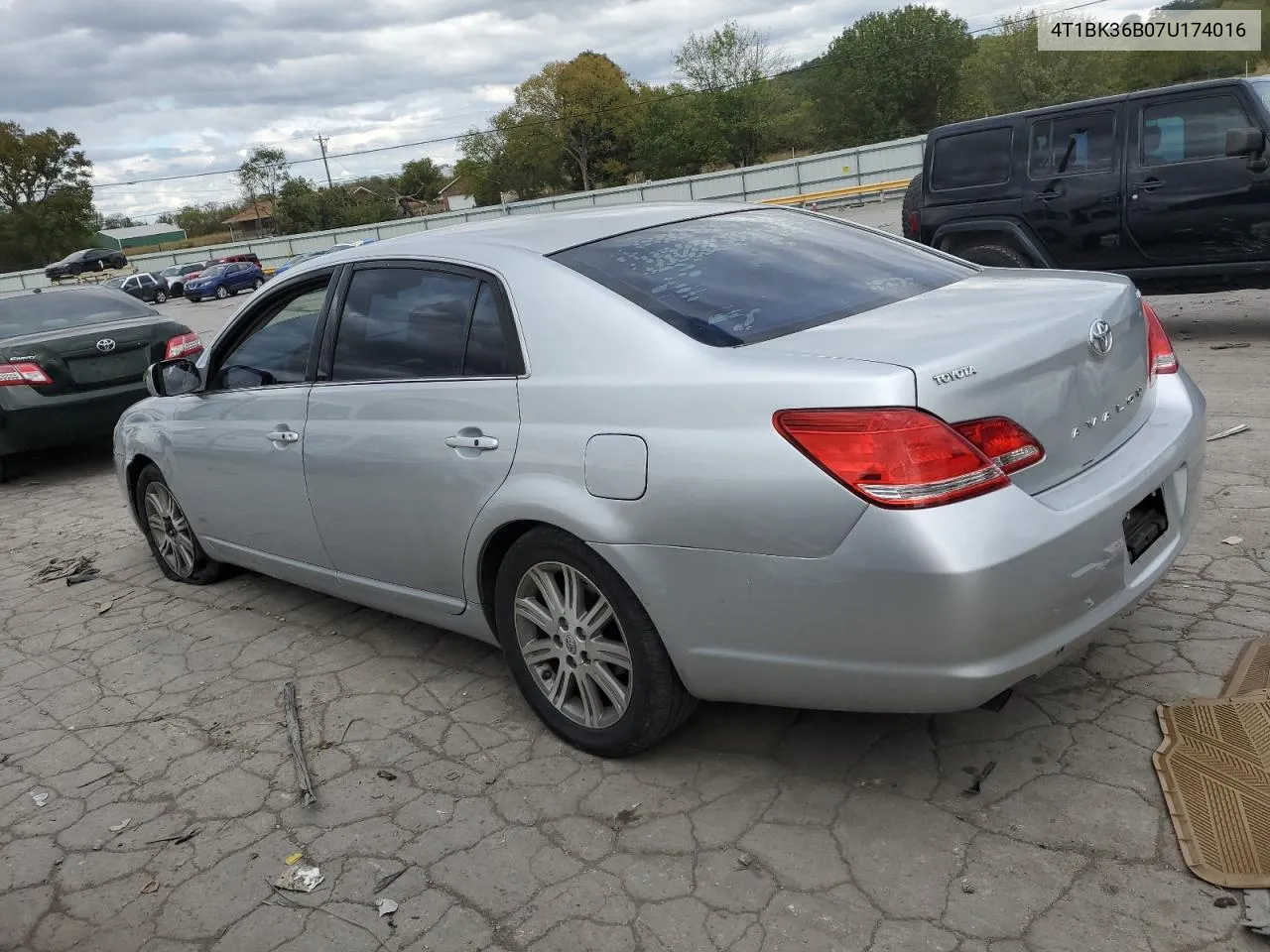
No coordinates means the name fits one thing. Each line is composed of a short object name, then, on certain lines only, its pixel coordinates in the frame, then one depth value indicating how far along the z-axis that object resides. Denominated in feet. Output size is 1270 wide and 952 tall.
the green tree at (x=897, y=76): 283.38
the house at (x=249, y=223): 342.03
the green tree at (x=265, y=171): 287.69
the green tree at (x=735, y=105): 276.62
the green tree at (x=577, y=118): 286.66
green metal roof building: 311.25
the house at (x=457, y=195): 298.56
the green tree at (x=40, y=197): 239.50
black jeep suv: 25.11
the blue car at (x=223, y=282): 132.16
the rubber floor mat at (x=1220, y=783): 7.96
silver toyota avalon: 7.97
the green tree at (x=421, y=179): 340.18
